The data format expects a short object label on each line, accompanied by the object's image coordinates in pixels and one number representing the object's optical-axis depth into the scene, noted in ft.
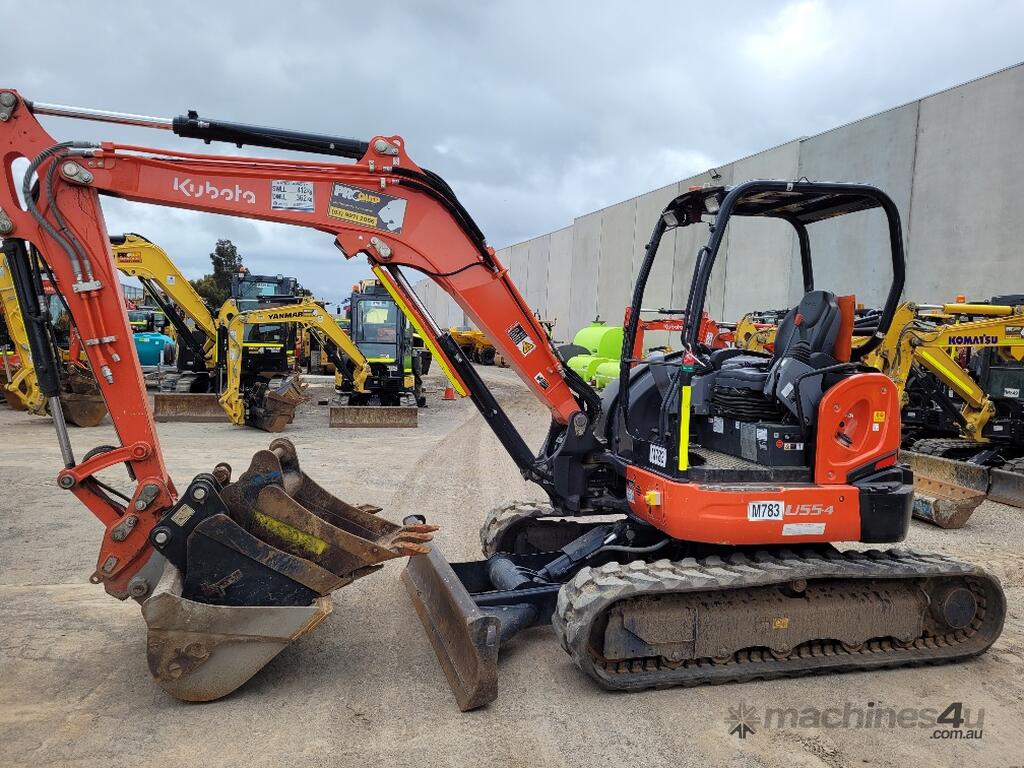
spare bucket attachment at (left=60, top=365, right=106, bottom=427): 43.91
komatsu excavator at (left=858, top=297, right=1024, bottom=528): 32.24
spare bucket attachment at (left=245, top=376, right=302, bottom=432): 45.68
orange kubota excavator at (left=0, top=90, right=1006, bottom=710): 13.21
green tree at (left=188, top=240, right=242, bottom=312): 156.56
